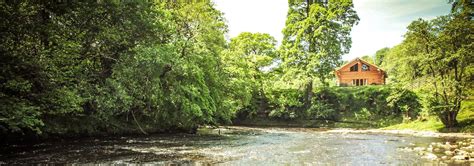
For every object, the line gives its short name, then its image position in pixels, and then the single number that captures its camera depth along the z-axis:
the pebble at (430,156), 15.30
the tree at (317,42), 48.12
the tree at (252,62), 38.53
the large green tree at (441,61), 29.69
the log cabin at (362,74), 64.94
